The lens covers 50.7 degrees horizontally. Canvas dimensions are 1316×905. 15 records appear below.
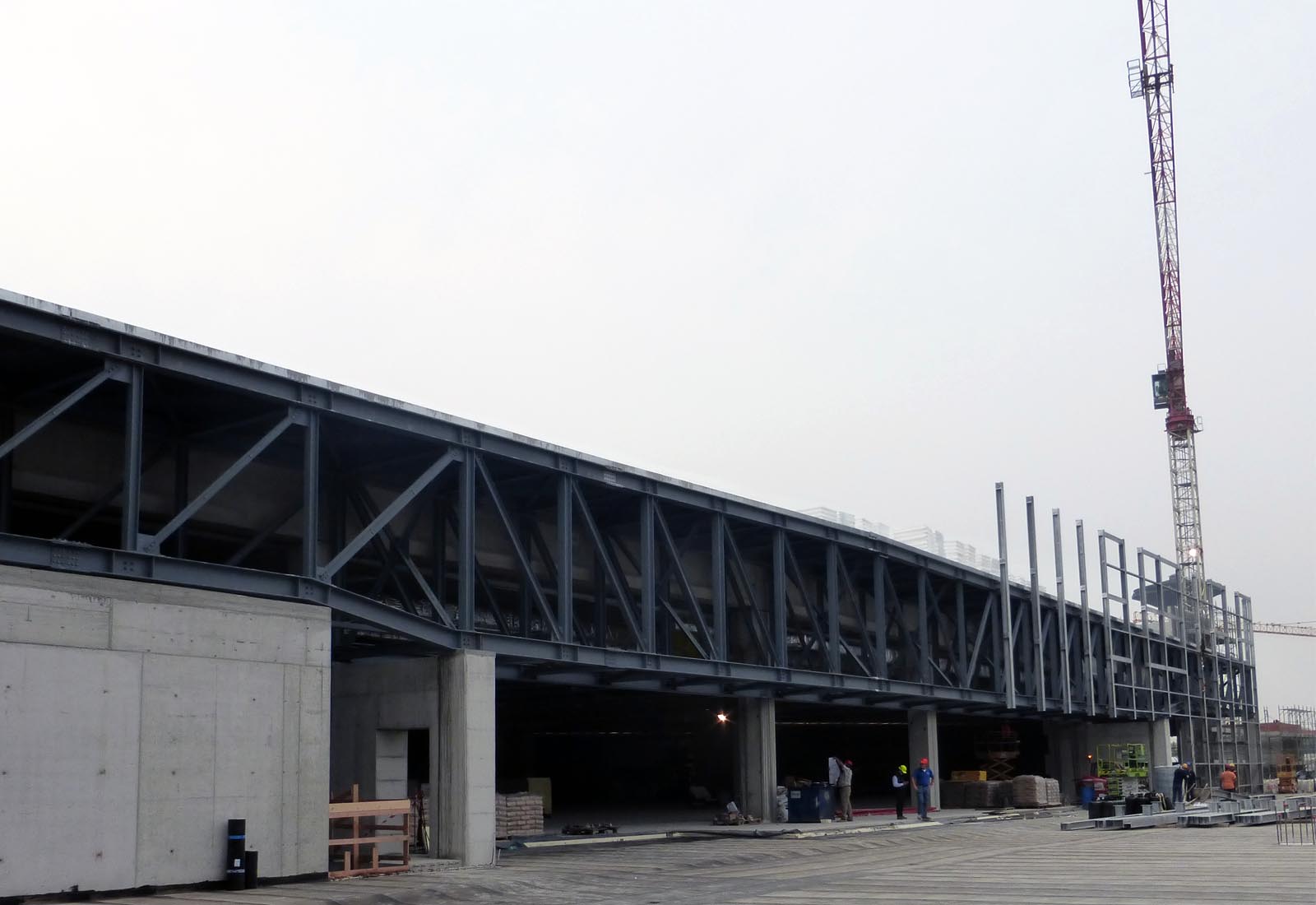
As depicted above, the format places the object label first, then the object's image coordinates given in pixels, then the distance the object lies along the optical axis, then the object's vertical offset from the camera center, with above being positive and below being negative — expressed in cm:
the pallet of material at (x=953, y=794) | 4719 -447
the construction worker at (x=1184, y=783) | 4272 -411
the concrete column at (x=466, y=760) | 2416 -156
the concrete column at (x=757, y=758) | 3609 -238
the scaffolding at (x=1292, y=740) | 9325 -661
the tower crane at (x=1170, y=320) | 9462 +2305
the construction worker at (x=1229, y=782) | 4369 -386
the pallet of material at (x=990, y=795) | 4612 -440
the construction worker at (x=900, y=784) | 3850 -332
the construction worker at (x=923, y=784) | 3869 -337
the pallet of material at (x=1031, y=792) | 4638 -437
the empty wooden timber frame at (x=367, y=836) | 2152 -258
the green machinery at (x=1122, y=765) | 5053 -398
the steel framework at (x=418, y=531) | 2069 +288
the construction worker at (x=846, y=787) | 3744 -332
